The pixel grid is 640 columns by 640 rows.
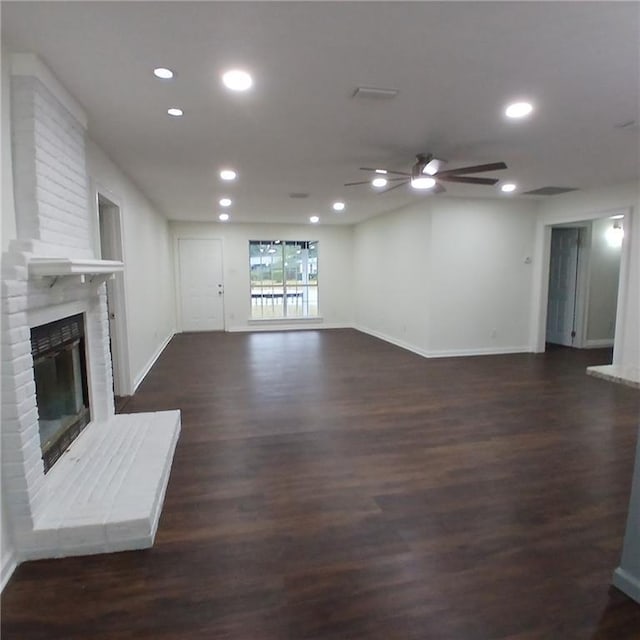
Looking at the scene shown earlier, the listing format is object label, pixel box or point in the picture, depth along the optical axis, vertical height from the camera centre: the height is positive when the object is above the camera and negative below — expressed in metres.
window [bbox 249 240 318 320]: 9.54 -0.10
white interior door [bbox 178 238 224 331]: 8.95 -0.19
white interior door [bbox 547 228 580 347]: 7.32 -0.16
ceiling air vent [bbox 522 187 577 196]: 5.73 +1.23
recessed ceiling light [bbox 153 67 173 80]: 2.29 +1.16
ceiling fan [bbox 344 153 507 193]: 3.59 +0.96
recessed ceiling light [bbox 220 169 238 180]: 4.58 +1.17
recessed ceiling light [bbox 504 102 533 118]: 2.81 +1.18
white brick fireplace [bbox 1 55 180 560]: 1.90 -0.39
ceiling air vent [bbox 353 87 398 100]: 2.55 +1.17
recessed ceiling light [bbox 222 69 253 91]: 2.36 +1.16
